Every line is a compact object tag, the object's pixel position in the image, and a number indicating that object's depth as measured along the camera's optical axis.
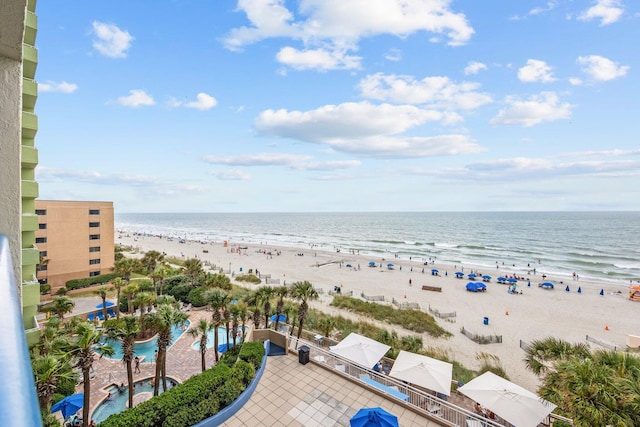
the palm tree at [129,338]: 14.10
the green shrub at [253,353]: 14.87
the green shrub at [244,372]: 13.53
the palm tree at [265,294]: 21.09
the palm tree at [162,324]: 14.45
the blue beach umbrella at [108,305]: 28.94
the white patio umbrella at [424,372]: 15.41
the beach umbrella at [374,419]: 10.62
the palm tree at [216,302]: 18.48
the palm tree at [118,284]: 26.32
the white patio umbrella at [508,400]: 12.90
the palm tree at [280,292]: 22.31
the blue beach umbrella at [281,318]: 27.37
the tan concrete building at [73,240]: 33.28
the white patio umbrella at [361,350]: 17.68
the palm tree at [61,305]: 22.04
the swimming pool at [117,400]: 15.26
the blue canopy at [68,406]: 13.80
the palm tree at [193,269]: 34.62
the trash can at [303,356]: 15.77
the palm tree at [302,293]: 20.52
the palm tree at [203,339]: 16.72
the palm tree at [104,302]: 25.80
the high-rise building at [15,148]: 3.21
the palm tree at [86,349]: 11.94
